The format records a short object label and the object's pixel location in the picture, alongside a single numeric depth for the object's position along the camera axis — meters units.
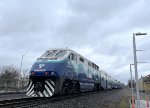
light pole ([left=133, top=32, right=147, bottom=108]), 7.54
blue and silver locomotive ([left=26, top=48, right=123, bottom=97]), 8.83
